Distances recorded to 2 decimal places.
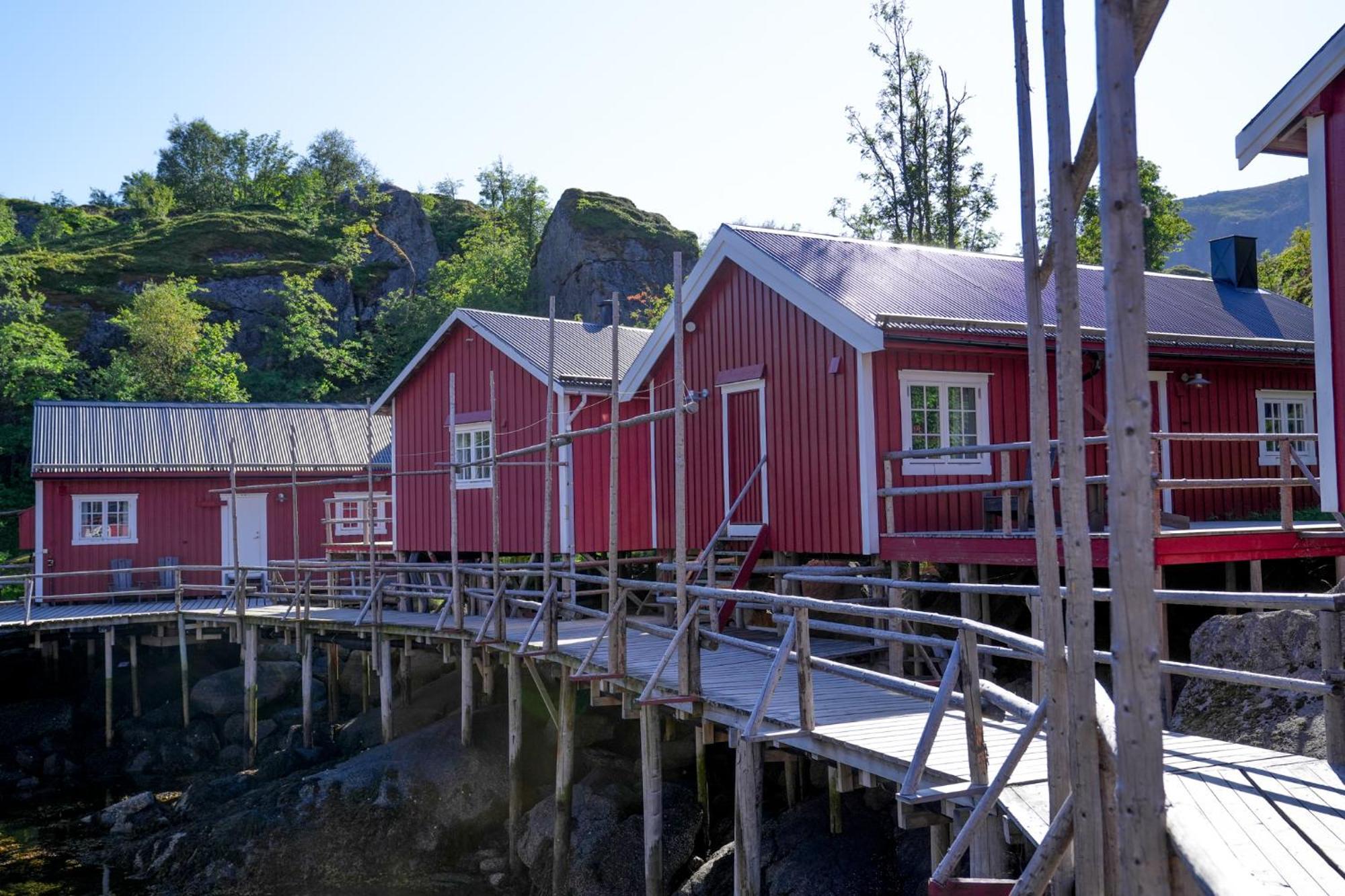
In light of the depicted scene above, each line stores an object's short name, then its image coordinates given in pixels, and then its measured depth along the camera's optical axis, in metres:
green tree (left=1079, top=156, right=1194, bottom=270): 36.12
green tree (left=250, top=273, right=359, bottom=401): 45.22
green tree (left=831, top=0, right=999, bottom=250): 35.28
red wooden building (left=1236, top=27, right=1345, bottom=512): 9.26
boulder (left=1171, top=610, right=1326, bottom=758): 8.41
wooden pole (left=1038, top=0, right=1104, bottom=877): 4.56
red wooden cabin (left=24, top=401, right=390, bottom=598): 26.47
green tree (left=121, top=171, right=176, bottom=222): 64.62
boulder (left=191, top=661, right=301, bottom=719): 23.86
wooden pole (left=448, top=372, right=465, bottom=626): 16.20
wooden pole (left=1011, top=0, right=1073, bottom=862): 4.91
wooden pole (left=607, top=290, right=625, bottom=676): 11.62
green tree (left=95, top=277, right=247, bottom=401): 39.88
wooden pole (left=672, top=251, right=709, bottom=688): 10.12
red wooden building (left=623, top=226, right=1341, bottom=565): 13.68
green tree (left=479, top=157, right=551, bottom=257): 61.72
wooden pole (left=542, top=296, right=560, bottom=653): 13.66
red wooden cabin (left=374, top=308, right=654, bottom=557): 19.06
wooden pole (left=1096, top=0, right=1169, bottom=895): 3.99
